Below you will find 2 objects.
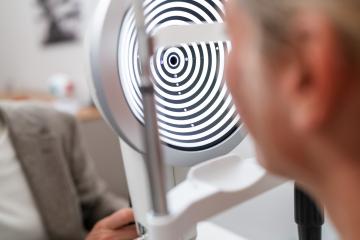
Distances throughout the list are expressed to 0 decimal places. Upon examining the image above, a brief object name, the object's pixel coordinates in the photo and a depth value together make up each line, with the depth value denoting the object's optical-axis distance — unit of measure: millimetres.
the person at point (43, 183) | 1027
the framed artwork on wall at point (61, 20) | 2244
